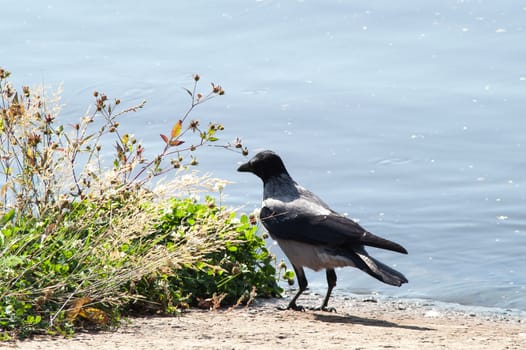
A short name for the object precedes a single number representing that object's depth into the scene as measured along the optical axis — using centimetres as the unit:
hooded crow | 1666
